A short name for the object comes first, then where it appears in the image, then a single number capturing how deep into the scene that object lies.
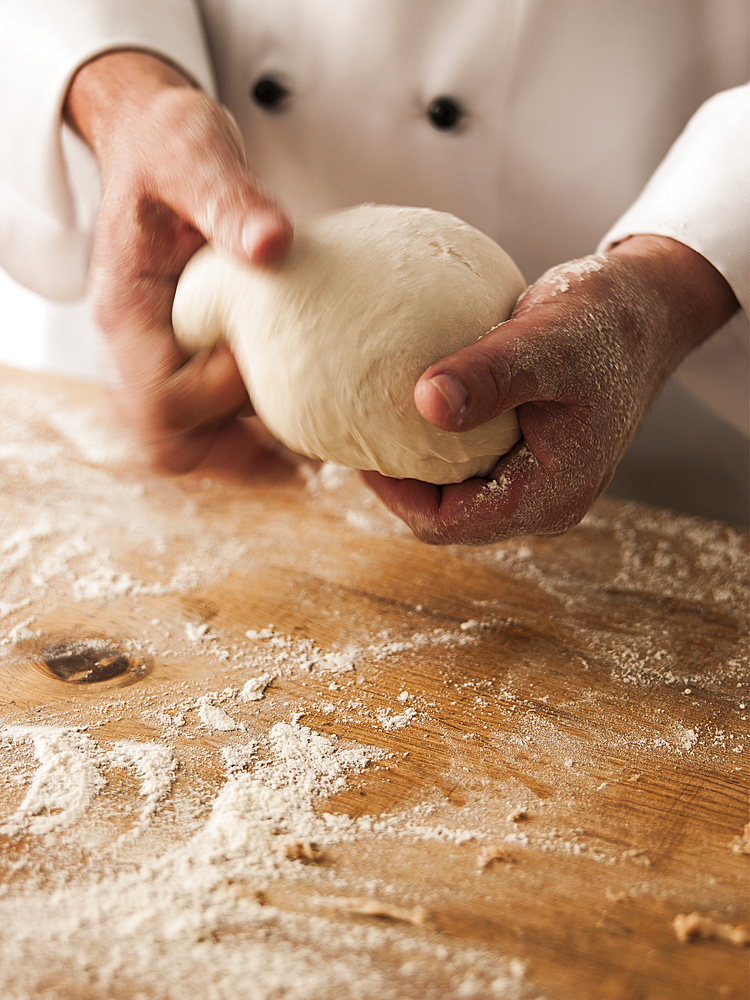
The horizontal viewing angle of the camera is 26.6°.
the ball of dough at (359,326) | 0.54
